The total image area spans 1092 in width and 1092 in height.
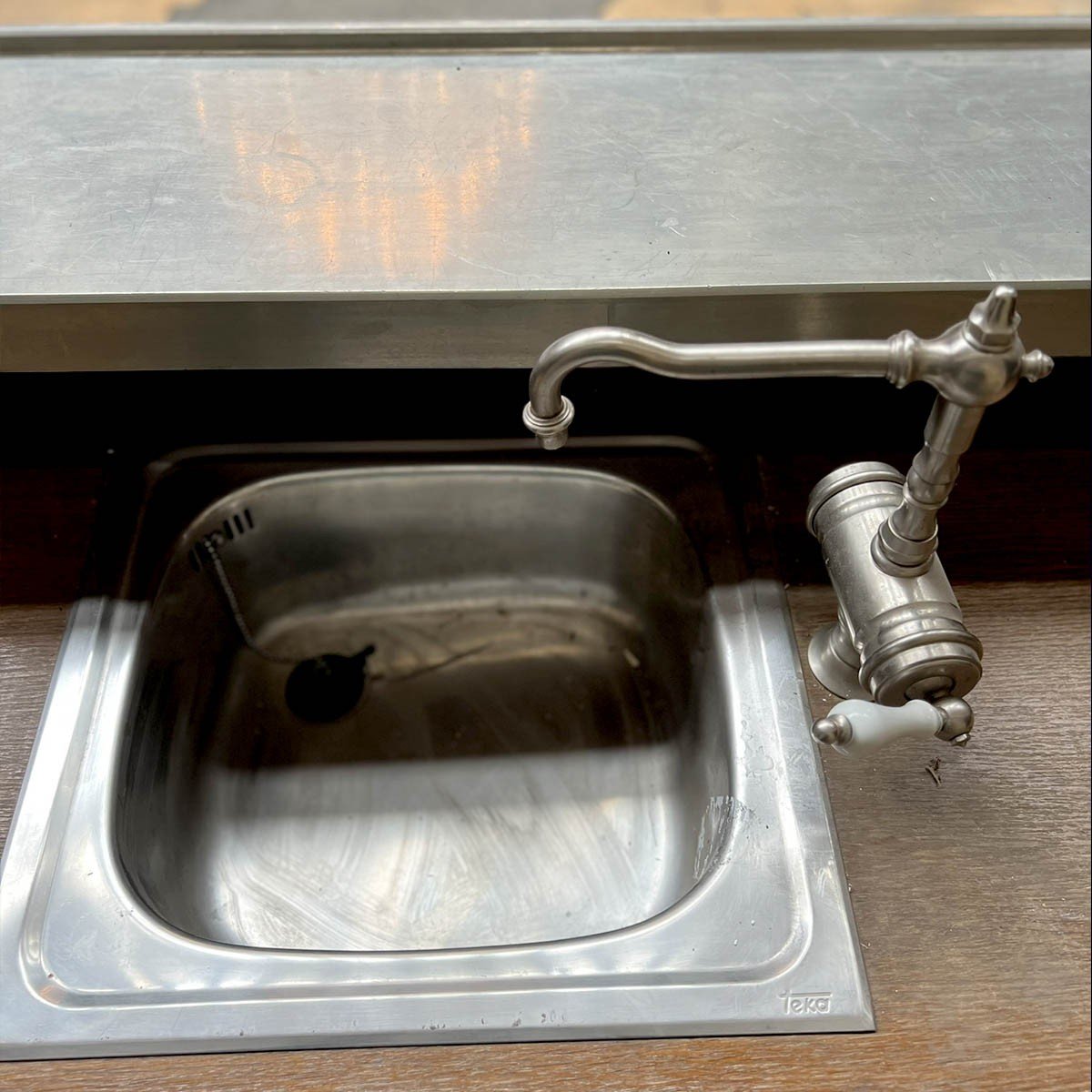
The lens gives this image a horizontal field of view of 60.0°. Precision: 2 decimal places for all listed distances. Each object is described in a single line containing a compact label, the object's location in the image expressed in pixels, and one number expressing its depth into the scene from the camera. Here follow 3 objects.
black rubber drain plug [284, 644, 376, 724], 1.01
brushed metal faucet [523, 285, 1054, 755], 0.57
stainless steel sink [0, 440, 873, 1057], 0.64
